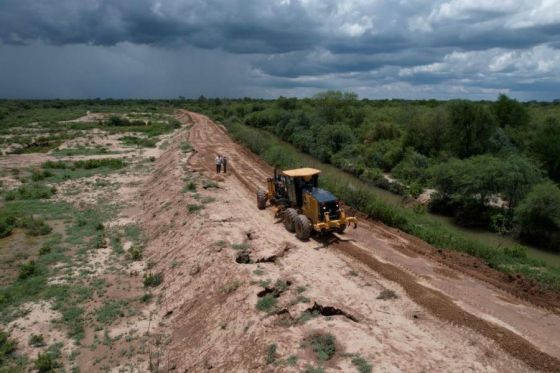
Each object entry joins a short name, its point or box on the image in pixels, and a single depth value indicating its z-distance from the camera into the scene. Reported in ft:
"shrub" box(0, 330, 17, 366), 38.68
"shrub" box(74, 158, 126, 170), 127.87
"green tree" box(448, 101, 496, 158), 119.24
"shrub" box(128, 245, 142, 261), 58.54
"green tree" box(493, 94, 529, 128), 137.39
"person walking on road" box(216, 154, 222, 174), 99.45
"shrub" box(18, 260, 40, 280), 53.88
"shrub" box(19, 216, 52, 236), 70.39
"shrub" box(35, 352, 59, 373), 36.76
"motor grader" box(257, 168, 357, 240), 52.19
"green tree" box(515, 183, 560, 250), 69.10
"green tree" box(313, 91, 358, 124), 203.92
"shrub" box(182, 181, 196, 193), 79.00
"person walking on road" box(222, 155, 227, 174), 100.36
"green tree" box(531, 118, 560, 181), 104.22
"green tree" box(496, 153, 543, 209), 80.69
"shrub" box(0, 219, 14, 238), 70.58
